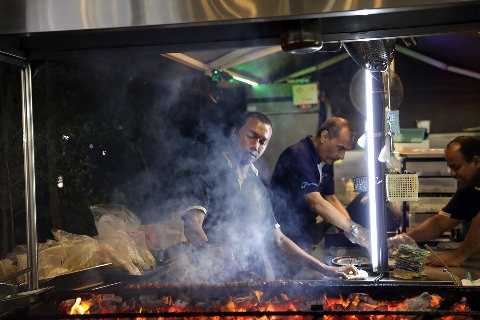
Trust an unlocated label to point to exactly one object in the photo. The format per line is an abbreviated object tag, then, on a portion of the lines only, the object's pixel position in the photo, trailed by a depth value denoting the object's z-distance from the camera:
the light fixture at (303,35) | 1.80
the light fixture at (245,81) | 7.81
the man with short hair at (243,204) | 4.95
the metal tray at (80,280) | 3.17
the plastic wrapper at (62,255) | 3.49
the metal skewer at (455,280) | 3.17
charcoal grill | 2.66
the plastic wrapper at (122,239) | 4.02
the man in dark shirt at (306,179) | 5.73
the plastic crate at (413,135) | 7.82
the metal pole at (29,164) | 2.48
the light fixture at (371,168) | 3.09
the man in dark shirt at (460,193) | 5.38
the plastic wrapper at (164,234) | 5.24
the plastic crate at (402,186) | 3.06
